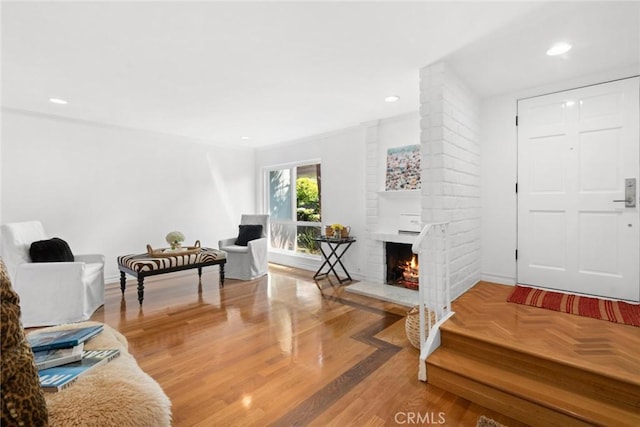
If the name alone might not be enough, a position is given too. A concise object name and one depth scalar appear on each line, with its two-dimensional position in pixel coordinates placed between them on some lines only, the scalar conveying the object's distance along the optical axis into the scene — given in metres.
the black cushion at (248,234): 5.05
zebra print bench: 3.52
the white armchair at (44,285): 2.93
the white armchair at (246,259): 4.64
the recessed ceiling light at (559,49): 2.29
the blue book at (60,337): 1.24
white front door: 2.63
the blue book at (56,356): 1.14
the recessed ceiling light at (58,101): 3.36
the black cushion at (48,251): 3.06
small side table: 4.38
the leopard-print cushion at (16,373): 0.67
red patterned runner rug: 2.32
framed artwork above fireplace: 3.93
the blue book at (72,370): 1.01
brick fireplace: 2.54
